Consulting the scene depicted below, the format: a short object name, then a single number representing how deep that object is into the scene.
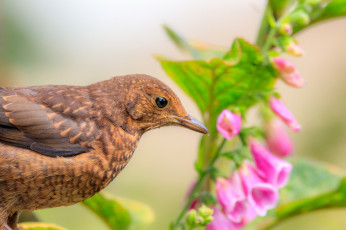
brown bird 4.08
